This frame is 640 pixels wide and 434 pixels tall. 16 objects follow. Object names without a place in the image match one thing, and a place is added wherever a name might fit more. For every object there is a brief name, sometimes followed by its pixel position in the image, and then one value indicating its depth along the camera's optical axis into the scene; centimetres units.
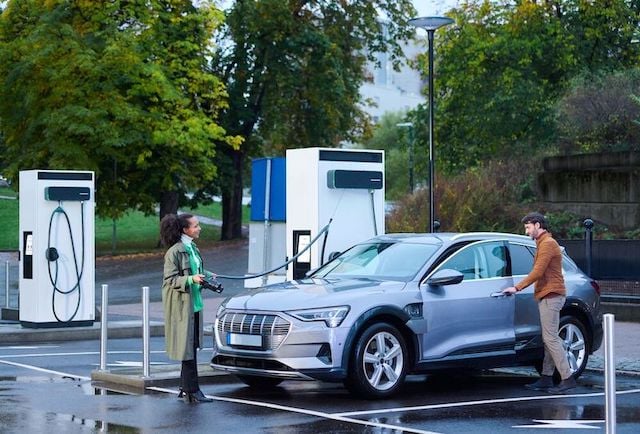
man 1294
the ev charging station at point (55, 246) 2016
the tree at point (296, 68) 4600
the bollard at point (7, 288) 2420
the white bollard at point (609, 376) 831
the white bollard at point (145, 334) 1310
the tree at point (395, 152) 5897
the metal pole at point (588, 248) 2176
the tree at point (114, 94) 4056
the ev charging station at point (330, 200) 1566
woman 1198
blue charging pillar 1694
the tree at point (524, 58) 4322
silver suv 1196
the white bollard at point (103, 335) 1377
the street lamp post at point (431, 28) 2078
